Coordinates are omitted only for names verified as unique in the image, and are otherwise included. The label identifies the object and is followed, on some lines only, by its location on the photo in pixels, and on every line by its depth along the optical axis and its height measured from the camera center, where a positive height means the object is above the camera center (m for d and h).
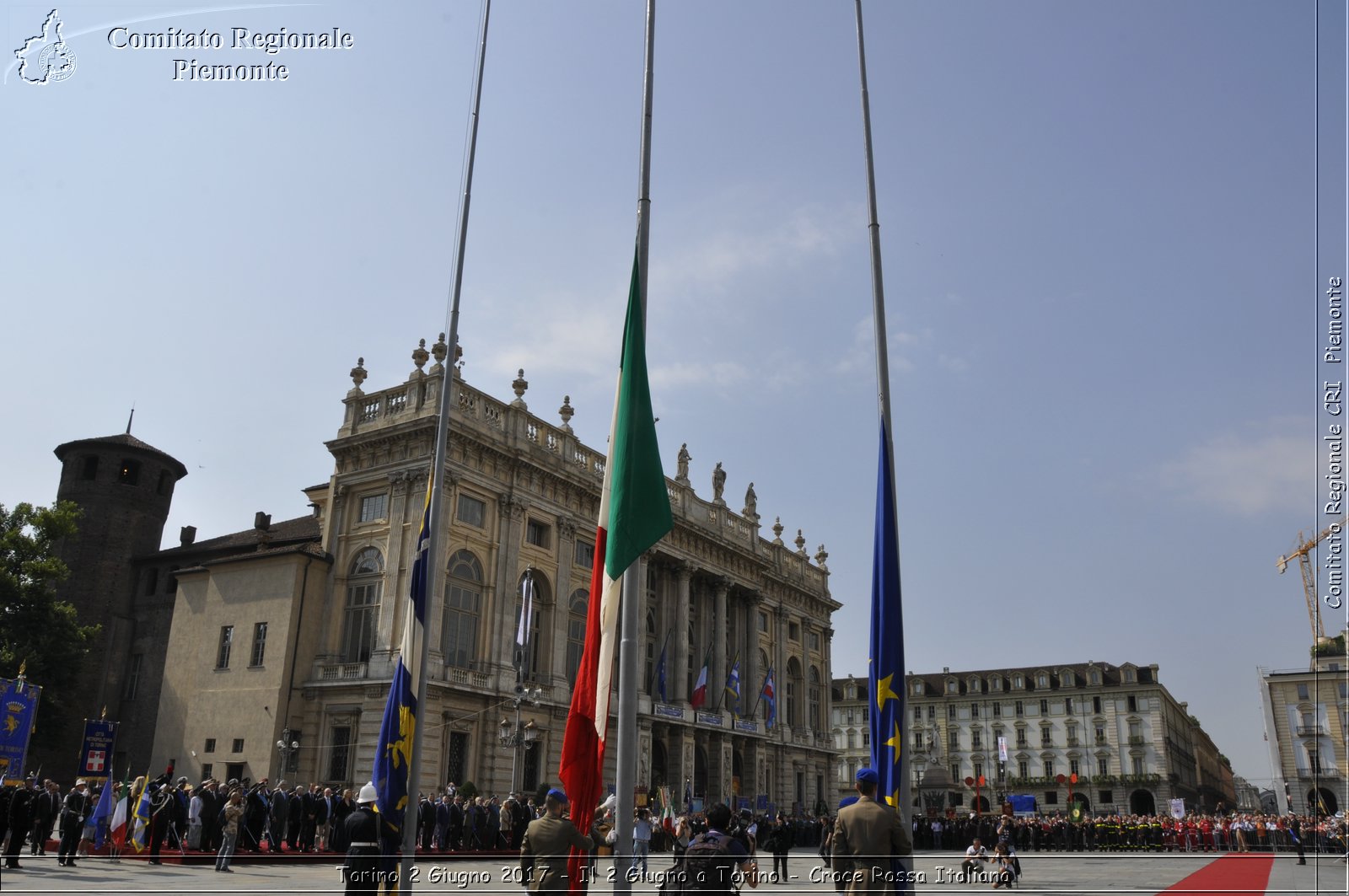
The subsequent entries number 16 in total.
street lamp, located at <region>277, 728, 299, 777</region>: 31.31 -0.35
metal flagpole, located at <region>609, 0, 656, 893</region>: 8.39 +0.22
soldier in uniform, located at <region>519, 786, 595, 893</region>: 7.84 -0.84
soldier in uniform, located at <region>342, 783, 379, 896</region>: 9.66 -1.11
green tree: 37.47 +4.32
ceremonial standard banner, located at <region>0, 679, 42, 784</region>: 23.61 +0.17
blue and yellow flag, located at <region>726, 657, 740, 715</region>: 46.00 +2.74
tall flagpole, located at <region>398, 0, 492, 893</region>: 12.94 +3.88
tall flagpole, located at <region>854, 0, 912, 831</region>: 11.90 +5.50
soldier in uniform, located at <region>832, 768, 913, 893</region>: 7.12 -0.66
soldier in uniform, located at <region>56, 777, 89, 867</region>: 18.55 -1.86
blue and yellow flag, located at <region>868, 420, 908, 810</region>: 10.39 +1.08
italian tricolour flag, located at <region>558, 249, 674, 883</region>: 9.27 +2.04
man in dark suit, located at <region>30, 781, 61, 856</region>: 19.69 -1.75
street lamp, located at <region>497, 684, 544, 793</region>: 33.03 +0.22
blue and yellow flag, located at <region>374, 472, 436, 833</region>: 12.88 +0.28
